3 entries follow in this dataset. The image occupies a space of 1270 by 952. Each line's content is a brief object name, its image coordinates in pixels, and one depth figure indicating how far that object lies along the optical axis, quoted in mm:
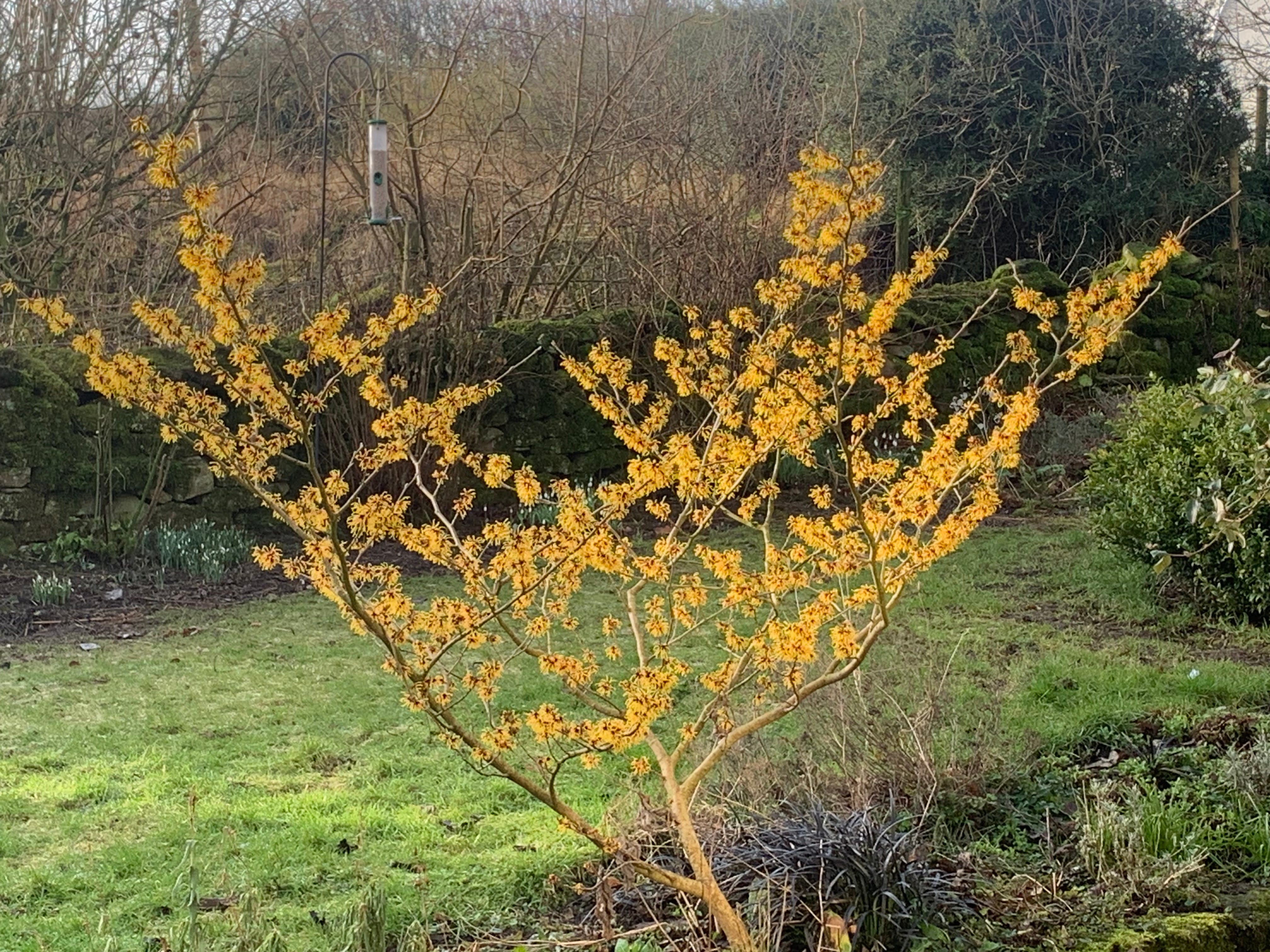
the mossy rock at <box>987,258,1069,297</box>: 10742
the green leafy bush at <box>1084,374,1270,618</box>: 5160
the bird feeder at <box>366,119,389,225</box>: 6465
